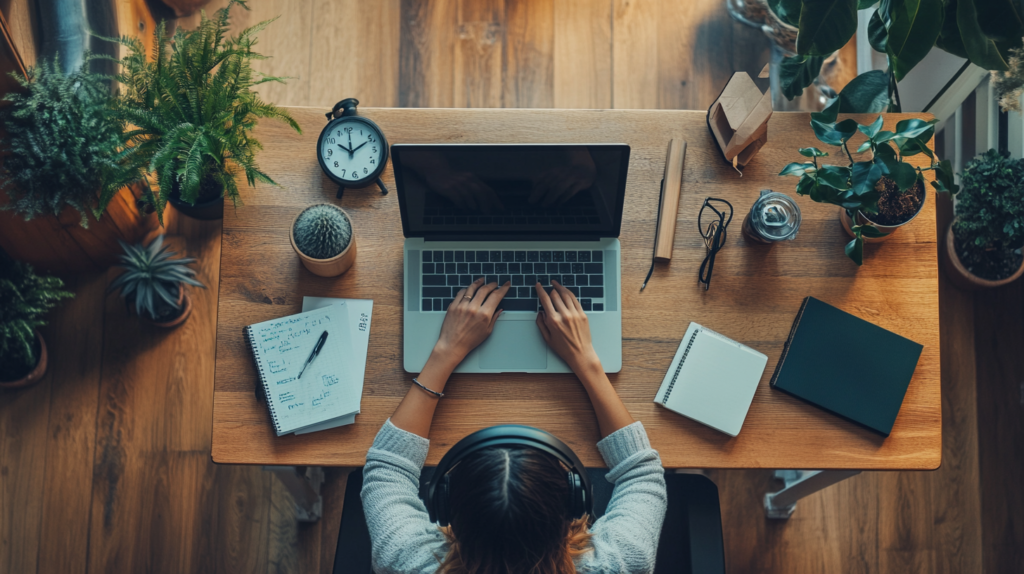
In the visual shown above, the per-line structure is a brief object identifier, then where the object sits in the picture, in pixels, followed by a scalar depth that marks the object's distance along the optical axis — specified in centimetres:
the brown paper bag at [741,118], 116
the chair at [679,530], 121
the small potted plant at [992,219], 154
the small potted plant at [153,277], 167
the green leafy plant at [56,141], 139
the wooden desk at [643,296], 115
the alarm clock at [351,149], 120
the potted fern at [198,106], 112
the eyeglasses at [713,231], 121
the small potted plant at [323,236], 112
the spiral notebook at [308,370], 114
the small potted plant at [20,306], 157
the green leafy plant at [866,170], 100
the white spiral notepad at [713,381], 115
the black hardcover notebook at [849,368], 115
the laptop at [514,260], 112
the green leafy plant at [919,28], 106
